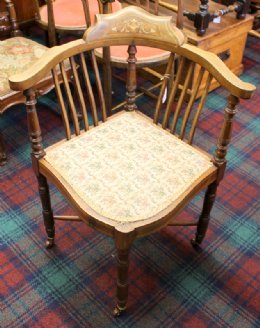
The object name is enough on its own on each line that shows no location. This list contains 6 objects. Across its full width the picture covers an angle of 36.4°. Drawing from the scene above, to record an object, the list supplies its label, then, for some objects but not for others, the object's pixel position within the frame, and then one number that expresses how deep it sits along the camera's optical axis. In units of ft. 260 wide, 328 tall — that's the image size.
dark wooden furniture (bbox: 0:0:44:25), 10.93
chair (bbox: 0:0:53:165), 6.95
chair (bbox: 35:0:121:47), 7.73
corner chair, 4.36
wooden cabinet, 8.46
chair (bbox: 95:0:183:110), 7.22
